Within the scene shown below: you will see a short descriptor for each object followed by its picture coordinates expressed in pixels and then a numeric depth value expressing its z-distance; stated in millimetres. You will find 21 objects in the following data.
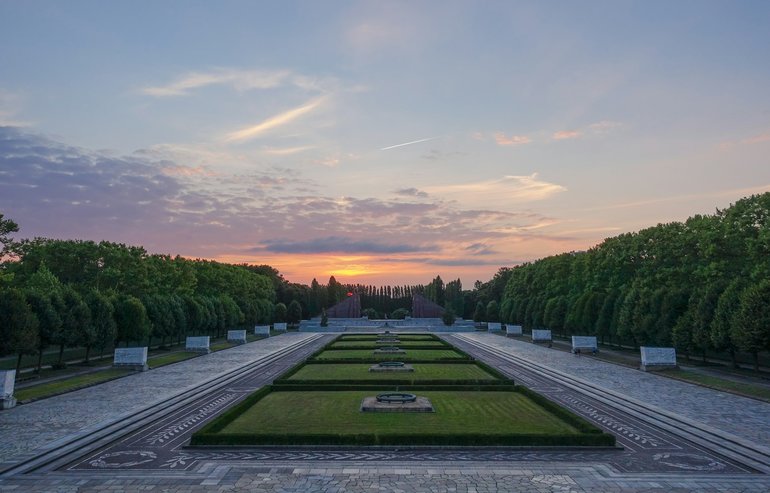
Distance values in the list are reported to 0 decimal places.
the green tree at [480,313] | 94375
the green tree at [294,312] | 93250
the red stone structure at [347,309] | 113062
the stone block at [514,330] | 70125
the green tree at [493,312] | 90062
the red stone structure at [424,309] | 112212
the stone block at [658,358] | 34031
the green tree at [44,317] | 31891
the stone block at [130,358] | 34531
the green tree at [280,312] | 91625
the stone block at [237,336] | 58406
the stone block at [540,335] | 58128
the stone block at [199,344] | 47197
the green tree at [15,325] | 27859
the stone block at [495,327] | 82575
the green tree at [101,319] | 36559
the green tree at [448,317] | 91062
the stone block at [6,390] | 21719
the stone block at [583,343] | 46438
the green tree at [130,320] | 40188
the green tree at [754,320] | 28747
